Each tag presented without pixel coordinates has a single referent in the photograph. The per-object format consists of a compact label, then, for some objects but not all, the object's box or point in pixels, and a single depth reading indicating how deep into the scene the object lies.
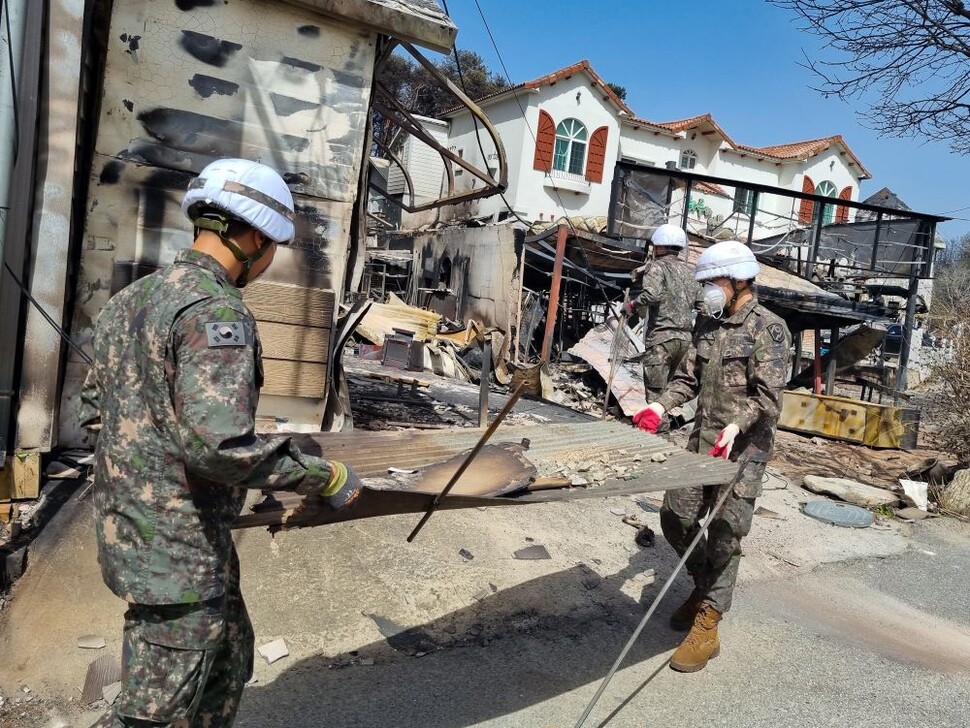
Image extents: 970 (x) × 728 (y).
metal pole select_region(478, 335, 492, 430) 6.03
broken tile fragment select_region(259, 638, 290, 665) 3.35
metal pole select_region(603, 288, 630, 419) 8.73
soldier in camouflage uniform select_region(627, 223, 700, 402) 7.41
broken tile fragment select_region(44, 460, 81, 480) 4.66
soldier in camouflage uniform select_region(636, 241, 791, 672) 3.68
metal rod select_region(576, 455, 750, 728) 2.58
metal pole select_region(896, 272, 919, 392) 14.40
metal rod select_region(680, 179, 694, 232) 12.57
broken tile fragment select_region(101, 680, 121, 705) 2.97
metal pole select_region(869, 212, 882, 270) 14.33
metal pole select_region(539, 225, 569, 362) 11.22
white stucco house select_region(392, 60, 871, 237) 24.36
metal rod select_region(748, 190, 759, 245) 13.08
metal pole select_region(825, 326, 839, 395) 12.62
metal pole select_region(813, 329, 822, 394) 12.52
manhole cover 6.55
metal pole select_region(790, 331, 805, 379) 13.37
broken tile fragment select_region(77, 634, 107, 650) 3.30
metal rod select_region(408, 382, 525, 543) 2.08
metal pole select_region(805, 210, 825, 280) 13.70
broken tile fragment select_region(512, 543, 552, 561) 4.79
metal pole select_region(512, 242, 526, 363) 13.71
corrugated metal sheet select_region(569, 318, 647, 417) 10.60
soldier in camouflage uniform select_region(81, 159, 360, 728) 1.81
